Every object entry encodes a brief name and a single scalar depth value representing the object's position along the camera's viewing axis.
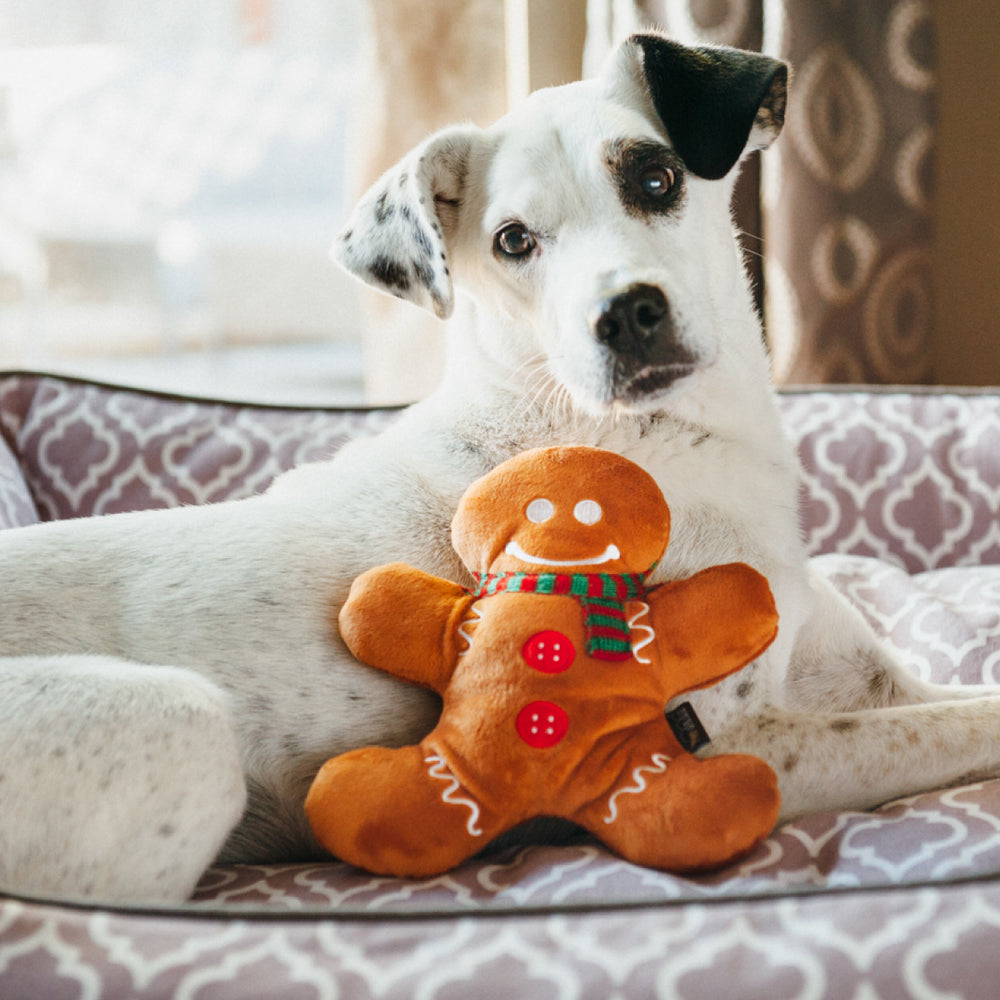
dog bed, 1.00
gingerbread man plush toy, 1.29
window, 3.95
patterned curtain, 3.12
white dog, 1.29
